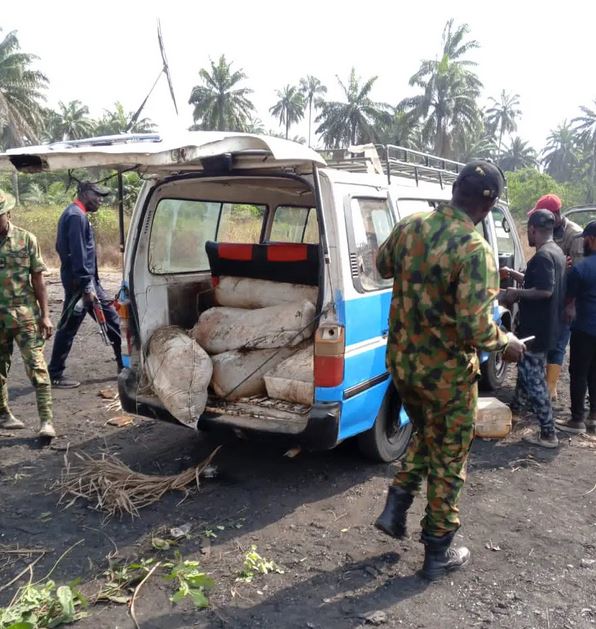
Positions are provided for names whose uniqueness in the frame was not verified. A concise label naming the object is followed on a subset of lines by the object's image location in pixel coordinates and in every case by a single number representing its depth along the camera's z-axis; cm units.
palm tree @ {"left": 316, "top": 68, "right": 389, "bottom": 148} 4984
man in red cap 531
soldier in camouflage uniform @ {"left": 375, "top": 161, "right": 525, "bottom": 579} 256
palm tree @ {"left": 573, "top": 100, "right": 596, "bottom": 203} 5102
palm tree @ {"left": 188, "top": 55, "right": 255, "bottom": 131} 5162
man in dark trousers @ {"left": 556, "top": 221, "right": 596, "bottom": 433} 471
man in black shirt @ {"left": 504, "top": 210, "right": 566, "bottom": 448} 441
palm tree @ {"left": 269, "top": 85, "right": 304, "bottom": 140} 6475
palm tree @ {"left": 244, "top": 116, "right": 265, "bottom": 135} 5303
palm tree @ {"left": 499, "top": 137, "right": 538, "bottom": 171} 7144
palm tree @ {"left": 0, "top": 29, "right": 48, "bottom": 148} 3700
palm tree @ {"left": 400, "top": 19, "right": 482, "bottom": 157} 4519
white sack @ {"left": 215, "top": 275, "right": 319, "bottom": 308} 415
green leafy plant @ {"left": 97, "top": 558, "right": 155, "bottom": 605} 268
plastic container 472
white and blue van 327
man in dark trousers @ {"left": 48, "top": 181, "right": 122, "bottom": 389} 577
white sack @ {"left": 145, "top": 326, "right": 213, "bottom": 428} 365
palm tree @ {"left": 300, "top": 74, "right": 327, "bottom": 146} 6072
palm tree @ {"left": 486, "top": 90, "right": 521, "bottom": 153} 6656
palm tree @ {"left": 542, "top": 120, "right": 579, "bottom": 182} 6306
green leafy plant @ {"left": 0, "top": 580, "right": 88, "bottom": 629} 246
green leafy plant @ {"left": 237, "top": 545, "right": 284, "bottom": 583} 286
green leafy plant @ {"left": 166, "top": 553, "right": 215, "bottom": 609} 263
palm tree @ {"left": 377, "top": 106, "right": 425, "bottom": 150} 4844
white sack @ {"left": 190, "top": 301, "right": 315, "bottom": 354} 391
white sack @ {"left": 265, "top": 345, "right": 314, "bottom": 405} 365
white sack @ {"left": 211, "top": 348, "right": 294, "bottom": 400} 394
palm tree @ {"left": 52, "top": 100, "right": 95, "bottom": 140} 5062
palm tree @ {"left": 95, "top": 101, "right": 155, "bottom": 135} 4375
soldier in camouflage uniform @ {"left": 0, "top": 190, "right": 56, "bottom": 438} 447
